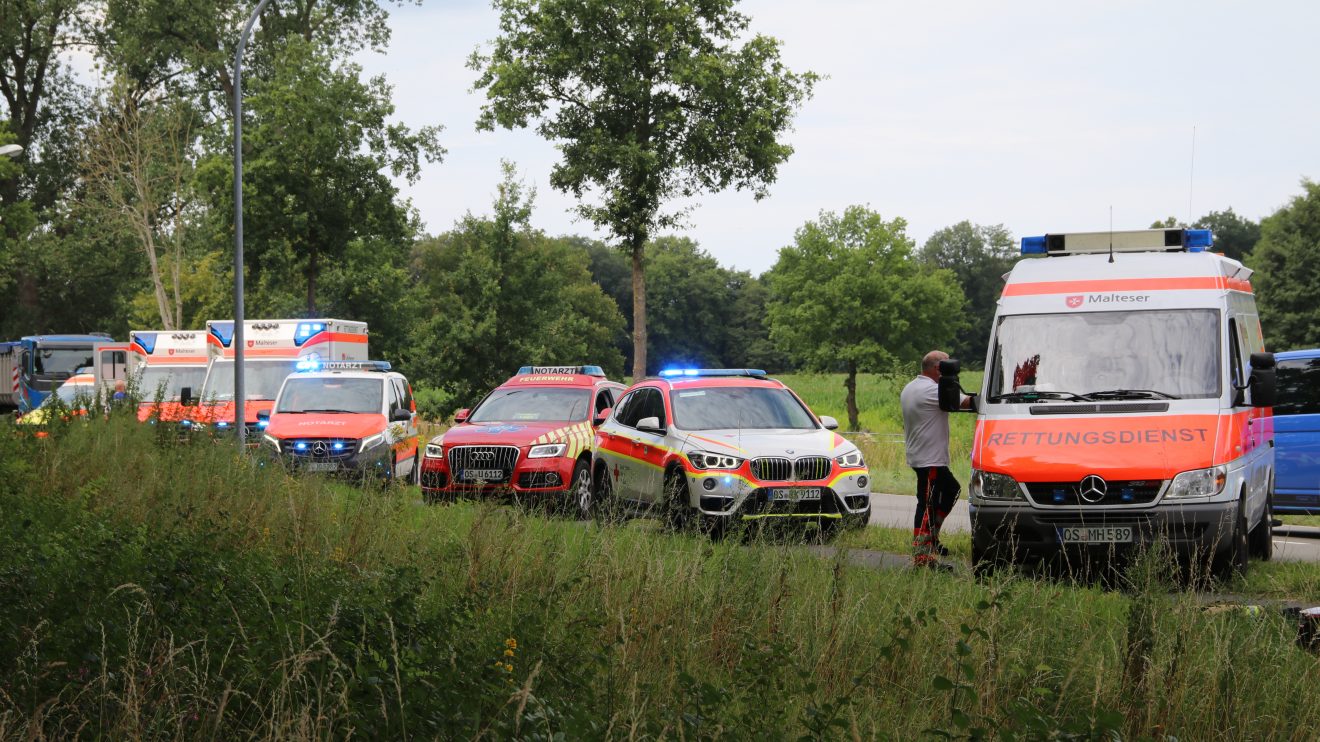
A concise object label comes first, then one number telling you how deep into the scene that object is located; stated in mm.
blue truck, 51719
